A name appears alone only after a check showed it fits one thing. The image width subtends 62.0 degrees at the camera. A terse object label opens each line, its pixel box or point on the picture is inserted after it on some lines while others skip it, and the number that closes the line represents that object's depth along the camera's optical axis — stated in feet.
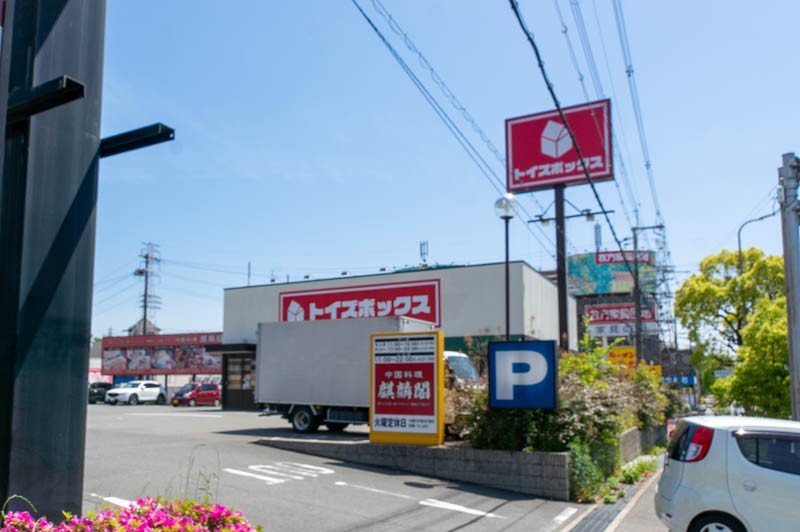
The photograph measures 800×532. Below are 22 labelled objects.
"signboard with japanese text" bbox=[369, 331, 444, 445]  40.88
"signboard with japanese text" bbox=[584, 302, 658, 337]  177.58
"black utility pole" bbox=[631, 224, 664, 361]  99.79
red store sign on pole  86.03
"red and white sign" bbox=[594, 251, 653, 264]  211.78
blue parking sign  37.32
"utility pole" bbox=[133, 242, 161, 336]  220.84
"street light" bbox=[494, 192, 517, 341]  47.44
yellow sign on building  60.73
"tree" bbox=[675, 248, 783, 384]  103.76
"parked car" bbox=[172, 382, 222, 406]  125.70
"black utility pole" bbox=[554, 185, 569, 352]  72.23
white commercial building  87.15
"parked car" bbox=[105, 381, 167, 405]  135.44
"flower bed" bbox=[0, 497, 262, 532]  11.25
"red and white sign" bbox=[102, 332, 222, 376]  142.51
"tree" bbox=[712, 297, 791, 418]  58.90
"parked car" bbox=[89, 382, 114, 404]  146.20
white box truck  54.85
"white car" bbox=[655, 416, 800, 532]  23.03
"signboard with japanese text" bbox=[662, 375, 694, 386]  172.14
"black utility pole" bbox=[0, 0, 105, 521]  12.75
